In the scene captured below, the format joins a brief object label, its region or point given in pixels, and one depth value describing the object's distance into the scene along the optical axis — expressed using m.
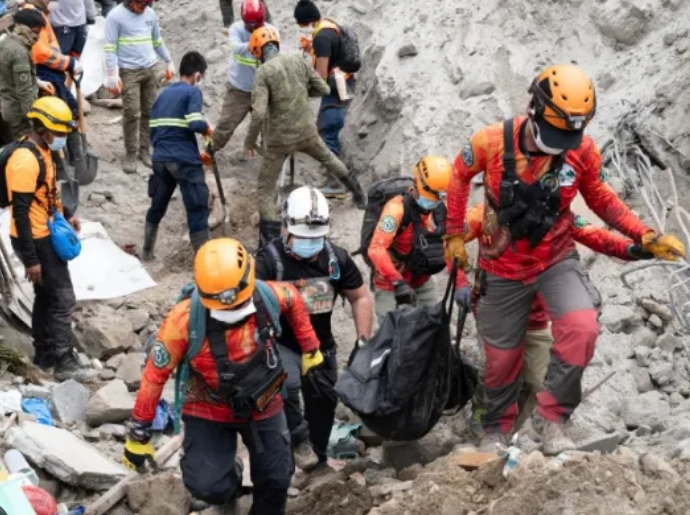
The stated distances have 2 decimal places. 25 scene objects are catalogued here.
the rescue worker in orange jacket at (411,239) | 7.84
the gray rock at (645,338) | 8.12
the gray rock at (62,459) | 7.16
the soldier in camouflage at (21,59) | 11.00
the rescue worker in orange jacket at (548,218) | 6.21
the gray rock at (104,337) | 9.98
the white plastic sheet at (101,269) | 10.99
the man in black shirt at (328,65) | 11.84
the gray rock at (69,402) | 8.45
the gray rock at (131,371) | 9.51
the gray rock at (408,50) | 12.43
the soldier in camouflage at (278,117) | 10.95
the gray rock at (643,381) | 7.79
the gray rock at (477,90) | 11.34
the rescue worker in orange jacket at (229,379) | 5.97
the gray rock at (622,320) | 8.30
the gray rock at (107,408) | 8.52
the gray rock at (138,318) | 10.48
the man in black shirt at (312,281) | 7.05
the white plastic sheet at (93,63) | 14.27
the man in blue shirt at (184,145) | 10.82
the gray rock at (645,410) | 7.40
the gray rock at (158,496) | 6.86
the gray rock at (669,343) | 7.93
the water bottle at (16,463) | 6.81
